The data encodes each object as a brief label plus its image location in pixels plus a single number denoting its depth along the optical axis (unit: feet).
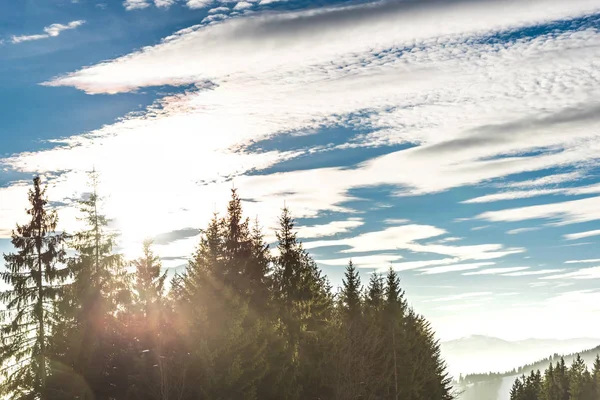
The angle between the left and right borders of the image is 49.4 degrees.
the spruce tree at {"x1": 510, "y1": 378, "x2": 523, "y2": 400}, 475.15
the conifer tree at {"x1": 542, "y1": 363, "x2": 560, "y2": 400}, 431.43
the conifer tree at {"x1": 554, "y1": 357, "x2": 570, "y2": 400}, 435.94
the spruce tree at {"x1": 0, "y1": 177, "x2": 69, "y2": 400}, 131.85
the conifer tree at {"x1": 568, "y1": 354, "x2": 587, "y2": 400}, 403.95
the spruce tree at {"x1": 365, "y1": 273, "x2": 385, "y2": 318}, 202.18
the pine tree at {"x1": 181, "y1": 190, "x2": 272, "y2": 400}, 108.06
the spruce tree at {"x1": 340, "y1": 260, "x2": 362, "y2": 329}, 184.03
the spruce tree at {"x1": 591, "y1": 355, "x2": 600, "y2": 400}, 402.85
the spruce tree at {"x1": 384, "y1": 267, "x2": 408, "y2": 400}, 195.72
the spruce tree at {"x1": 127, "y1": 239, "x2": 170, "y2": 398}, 116.98
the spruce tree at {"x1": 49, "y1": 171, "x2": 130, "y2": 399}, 121.19
